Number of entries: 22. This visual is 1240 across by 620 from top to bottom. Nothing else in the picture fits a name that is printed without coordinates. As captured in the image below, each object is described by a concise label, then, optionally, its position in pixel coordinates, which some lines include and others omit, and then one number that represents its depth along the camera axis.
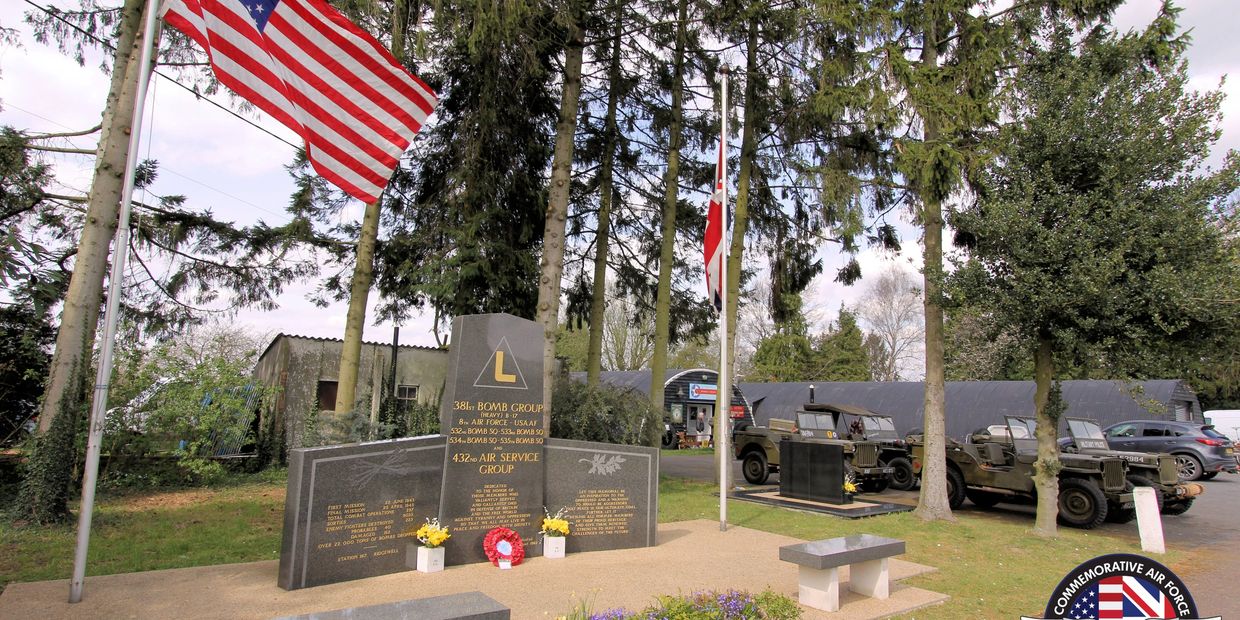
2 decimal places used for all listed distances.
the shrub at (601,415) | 12.71
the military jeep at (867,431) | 16.12
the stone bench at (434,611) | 3.63
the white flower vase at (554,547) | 7.49
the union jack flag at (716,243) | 9.92
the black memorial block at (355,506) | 6.01
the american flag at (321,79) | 5.89
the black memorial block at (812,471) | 12.40
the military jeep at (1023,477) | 11.48
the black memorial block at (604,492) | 7.89
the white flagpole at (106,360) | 5.19
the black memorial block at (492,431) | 7.08
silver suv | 20.16
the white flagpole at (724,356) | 9.55
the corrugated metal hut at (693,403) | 30.48
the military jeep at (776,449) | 15.17
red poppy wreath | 6.96
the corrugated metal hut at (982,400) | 26.28
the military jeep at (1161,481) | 11.99
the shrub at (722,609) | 4.12
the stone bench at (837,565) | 5.78
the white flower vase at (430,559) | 6.61
